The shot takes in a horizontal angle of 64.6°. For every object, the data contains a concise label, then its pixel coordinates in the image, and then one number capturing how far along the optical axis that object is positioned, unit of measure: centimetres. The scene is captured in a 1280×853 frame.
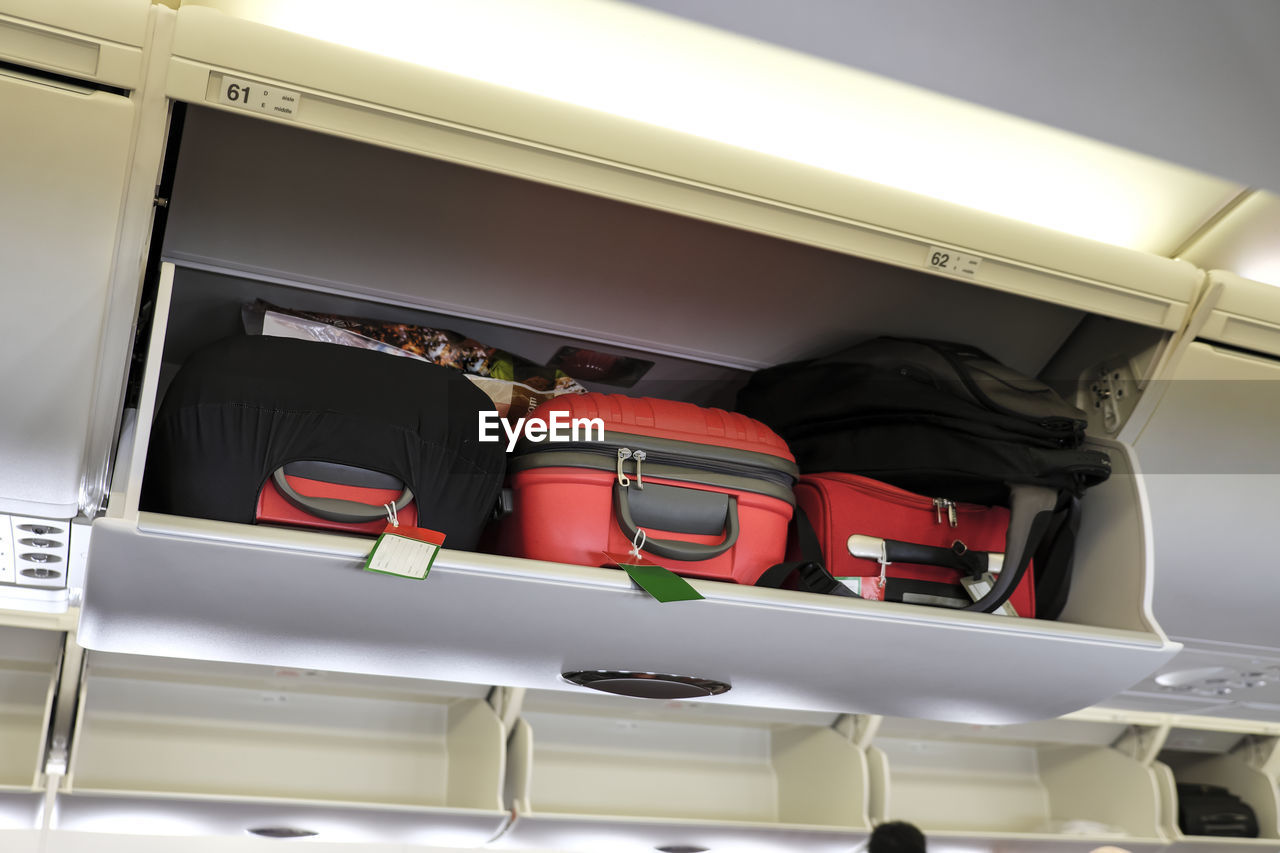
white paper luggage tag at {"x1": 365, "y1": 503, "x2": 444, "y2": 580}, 130
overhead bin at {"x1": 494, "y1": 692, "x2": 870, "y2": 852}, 282
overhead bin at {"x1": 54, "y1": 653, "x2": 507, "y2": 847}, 242
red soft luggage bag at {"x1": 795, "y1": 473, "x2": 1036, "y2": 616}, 170
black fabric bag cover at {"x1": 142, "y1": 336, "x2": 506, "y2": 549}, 133
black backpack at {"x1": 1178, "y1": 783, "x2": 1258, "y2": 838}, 368
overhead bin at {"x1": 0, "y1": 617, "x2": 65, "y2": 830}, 238
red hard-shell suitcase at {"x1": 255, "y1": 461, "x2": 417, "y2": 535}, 136
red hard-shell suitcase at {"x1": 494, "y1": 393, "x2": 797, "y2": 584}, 149
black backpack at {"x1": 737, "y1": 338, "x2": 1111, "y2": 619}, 169
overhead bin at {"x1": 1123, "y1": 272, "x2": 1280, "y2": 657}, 173
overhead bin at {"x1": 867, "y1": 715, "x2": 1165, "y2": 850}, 348
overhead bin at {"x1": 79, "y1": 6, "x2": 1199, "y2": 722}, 129
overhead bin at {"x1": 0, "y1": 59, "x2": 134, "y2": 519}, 114
